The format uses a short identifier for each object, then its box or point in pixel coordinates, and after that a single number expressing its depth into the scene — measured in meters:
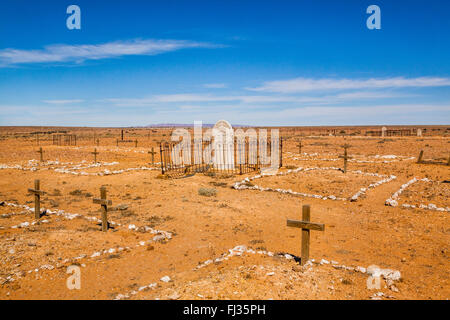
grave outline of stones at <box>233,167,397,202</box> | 13.91
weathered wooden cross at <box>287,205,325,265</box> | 6.98
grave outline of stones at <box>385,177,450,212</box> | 11.69
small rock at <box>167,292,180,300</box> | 5.44
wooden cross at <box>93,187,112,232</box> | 9.53
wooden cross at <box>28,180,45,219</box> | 10.71
